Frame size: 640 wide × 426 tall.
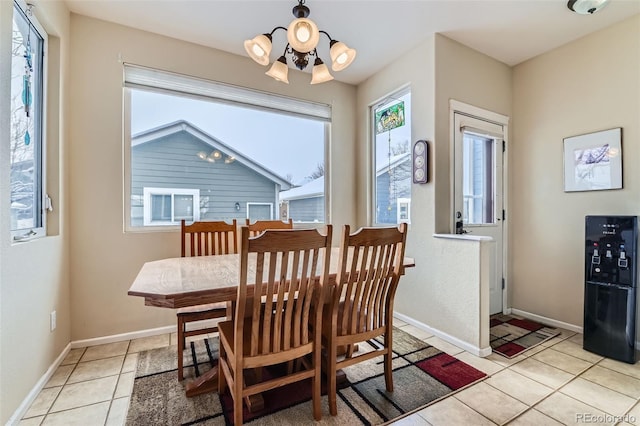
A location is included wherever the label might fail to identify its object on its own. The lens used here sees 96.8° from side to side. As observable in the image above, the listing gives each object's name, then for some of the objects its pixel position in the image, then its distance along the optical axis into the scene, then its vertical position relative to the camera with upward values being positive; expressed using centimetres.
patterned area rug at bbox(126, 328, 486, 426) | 155 -112
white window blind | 260 +126
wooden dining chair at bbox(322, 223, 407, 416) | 154 -50
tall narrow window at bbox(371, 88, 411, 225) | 305 +63
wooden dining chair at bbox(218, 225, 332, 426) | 128 -52
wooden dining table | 125 -35
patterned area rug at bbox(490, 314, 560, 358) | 236 -113
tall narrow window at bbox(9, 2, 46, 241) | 169 +56
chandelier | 169 +105
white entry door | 286 +32
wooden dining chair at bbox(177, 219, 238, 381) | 237 -24
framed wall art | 245 +47
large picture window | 263 +68
